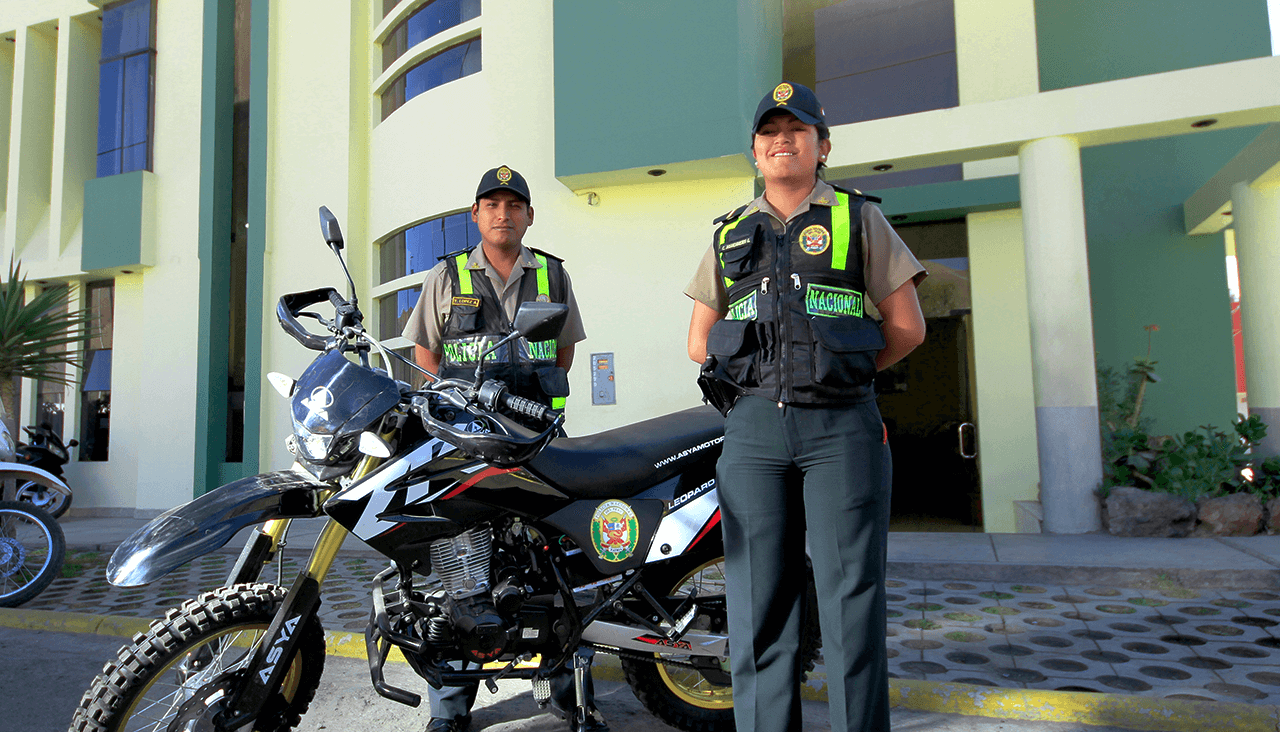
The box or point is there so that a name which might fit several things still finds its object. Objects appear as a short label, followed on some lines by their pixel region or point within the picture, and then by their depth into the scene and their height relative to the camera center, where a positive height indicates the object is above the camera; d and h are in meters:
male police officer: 3.16 +0.52
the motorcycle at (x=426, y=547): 2.01 -0.40
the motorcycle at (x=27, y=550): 4.90 -0.84
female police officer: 1.85 -0.03
